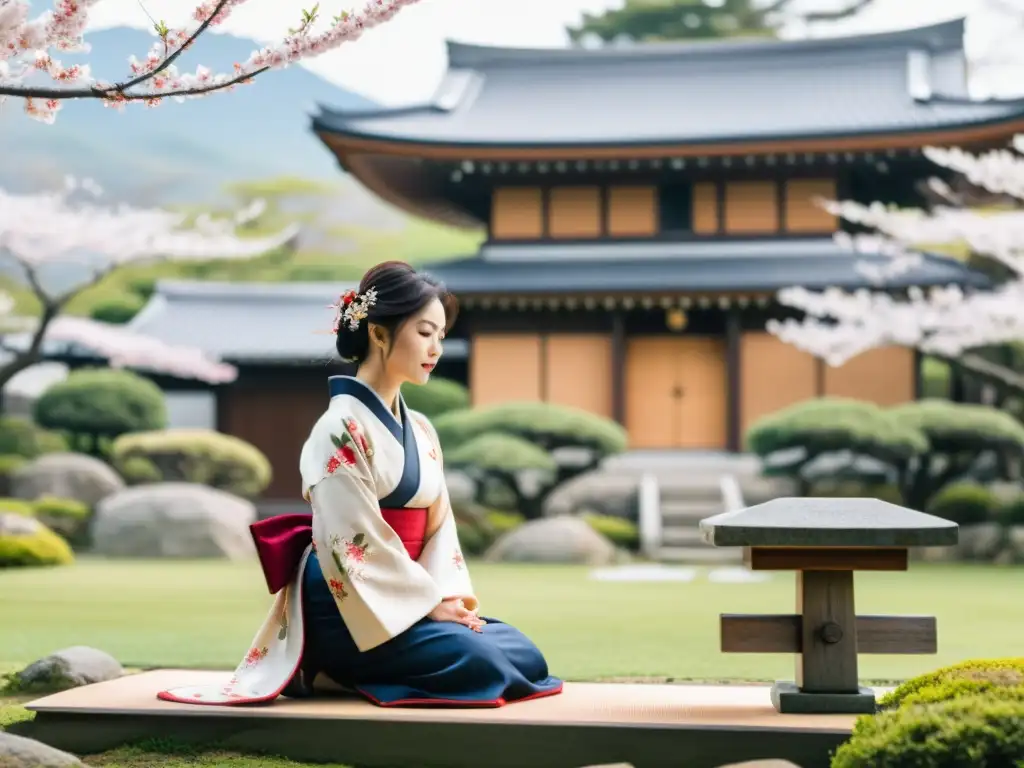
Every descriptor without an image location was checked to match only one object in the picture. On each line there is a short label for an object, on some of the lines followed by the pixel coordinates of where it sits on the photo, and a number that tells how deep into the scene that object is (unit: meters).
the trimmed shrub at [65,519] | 17.86
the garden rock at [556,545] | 15.12
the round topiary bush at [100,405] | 20.22
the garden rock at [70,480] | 18.89
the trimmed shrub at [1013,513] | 15.92
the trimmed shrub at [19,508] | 17.59
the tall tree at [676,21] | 44.94
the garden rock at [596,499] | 16.88
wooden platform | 3.93
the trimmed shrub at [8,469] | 19.72
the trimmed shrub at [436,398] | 19.91
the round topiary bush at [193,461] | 19.25
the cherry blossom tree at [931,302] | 15.33
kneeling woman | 4.29
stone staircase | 15.53
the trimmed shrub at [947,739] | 3.34
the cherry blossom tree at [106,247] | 18.77
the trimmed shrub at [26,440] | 21.36
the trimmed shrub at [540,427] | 17.03
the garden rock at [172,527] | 16.19
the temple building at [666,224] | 19.31
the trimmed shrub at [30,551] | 14.25
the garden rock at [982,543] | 15.58
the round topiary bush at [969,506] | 16.28
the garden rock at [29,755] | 3.68
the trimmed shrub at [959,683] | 3.75
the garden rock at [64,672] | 5.59
